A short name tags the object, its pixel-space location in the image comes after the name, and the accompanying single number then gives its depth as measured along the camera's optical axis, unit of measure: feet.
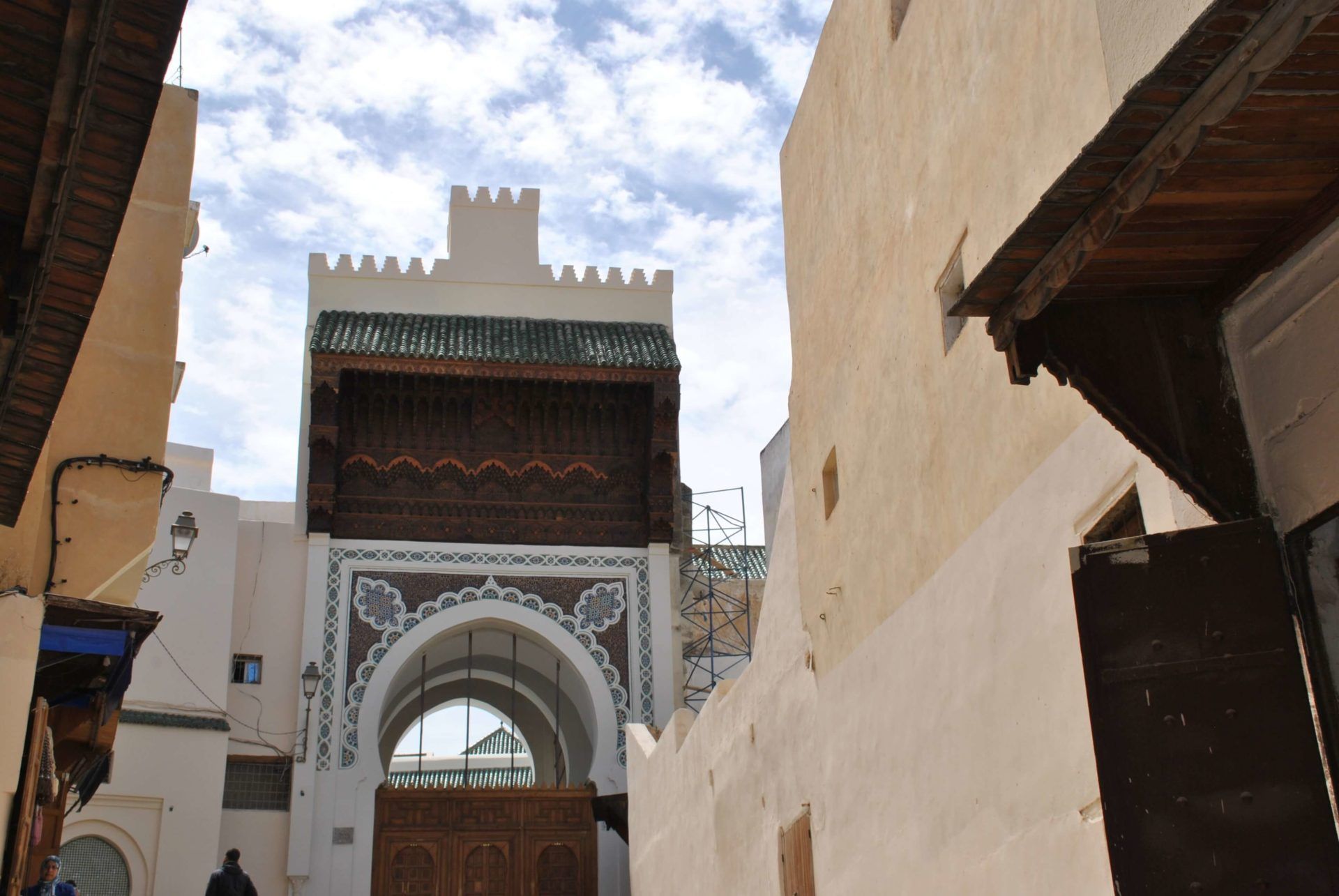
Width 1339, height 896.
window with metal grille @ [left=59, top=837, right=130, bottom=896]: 38.17
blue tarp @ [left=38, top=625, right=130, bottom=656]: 21.48
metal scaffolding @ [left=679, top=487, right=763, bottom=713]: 48.19
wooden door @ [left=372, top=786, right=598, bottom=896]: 42.37
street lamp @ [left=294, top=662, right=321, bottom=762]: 42.78
